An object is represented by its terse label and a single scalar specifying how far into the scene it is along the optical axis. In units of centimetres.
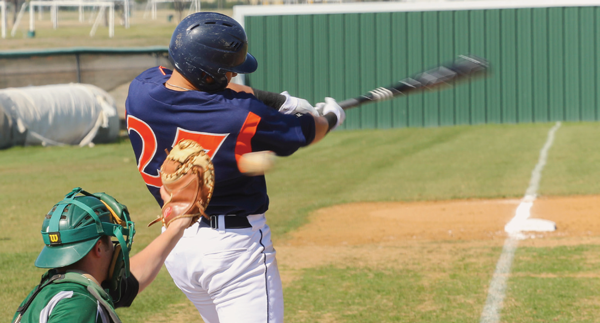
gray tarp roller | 3487
